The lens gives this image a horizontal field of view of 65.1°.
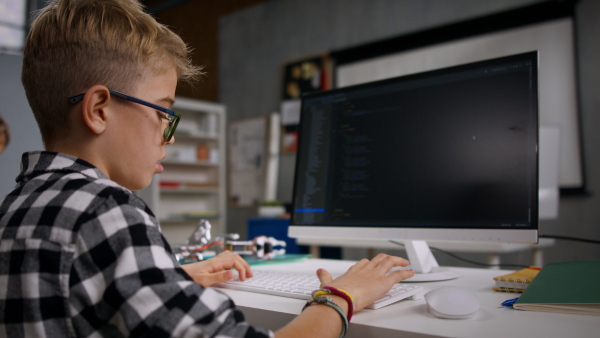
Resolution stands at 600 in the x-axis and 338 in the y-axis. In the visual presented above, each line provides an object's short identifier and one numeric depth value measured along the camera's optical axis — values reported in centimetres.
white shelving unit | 486
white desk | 61
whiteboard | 318
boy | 54
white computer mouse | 67
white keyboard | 79
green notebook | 69
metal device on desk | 128
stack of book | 88
